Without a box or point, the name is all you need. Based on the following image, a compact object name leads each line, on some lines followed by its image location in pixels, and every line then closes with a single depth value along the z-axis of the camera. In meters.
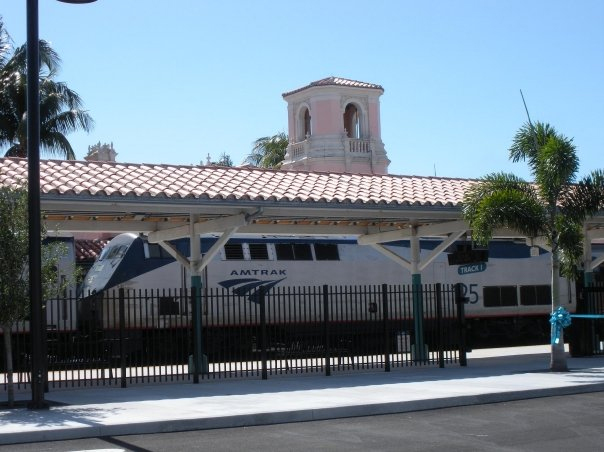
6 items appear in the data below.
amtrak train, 25.66
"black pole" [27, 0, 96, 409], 13.98
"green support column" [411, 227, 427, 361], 22.09
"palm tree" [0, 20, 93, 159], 34.38
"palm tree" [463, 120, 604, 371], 19.34
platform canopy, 17.83
